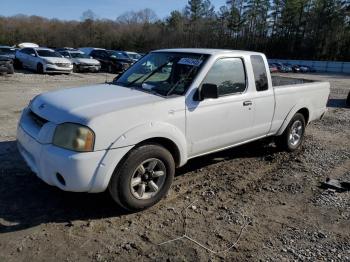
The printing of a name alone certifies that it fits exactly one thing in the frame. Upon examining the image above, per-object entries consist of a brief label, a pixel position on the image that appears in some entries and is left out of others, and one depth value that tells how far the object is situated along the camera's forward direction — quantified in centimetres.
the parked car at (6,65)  1970
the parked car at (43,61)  2172
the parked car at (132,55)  3043
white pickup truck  369
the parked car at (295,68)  5161
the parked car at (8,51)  2535
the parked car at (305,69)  5325
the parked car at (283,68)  4891
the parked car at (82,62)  2517
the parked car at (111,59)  2665
